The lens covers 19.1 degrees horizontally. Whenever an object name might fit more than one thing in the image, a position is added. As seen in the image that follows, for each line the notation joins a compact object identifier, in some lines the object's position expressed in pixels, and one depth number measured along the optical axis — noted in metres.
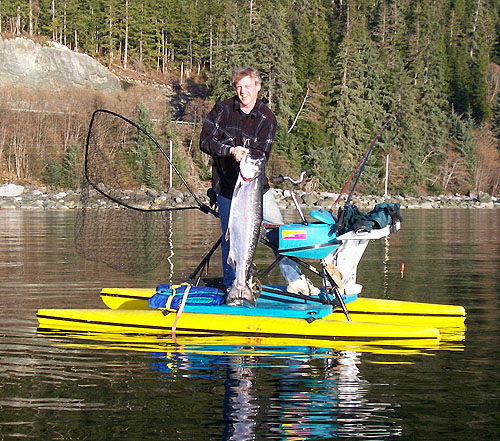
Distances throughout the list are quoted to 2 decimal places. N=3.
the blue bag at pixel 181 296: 14.19
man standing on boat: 13.47
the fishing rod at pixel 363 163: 13.58
